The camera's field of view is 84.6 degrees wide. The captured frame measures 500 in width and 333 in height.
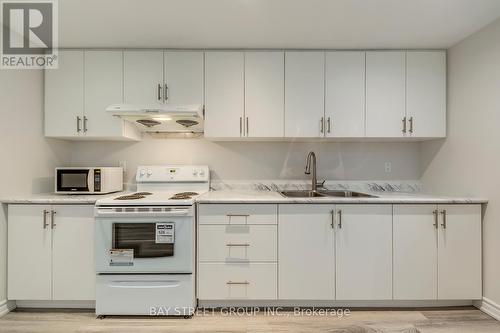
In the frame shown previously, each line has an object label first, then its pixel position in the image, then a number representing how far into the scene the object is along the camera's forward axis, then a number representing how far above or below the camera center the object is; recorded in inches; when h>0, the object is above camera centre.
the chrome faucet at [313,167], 107.4 -0.1
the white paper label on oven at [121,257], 83.2 -27.5
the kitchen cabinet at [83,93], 101.0 +26.9
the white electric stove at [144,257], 83.4 -27.6
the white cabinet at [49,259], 86.7 -29.4
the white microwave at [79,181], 98.0 -5.3
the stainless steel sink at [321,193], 108.8 -10.5
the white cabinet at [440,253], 87.4 -27.3
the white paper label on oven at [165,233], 83.4 -20.2
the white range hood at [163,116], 90.0 +17.5
